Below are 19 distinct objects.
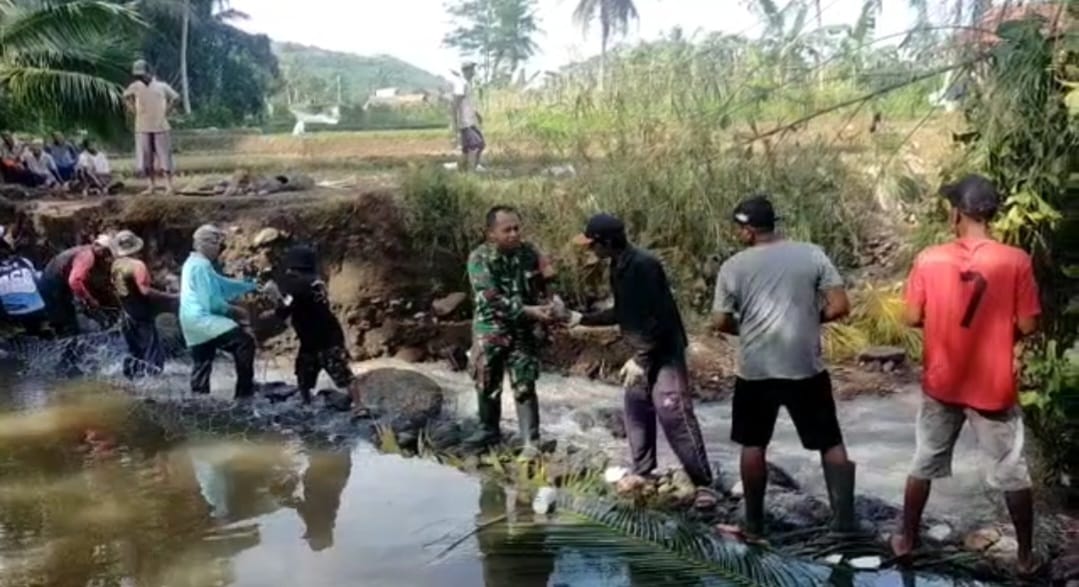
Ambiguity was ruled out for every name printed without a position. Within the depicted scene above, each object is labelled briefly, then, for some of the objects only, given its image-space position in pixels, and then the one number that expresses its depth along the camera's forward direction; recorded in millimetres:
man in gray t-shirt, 5469
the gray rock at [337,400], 9000
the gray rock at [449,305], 11891
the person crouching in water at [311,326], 8641
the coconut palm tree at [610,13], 38625
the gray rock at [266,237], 11953
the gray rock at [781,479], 7055
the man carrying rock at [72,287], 11117
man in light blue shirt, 8914
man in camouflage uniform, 7121
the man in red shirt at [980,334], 4871
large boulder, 8859
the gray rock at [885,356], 10805
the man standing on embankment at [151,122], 13875
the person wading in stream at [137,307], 10031
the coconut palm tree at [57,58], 15336
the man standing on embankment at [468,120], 15413
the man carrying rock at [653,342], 6312
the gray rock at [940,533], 5641
